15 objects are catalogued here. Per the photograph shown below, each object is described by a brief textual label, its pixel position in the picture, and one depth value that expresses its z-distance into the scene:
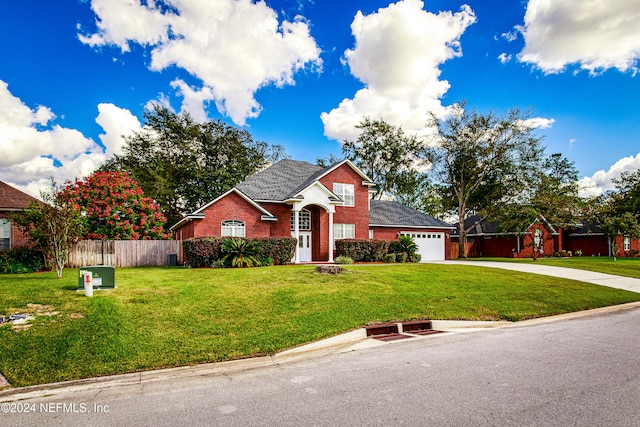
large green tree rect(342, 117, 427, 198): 44.94
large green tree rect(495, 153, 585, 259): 32.16
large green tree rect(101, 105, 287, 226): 39.91
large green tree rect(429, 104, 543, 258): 37.16
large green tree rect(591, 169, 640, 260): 32.53
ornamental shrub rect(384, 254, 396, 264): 25.47
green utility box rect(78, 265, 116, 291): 11.76
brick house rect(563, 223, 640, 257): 43.84
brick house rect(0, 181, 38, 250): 21.53
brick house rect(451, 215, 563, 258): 39.44
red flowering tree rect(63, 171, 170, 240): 24.45
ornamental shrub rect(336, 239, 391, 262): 25.56
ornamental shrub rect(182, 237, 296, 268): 19.69
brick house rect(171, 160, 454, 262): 23.58
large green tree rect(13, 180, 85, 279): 14.79
